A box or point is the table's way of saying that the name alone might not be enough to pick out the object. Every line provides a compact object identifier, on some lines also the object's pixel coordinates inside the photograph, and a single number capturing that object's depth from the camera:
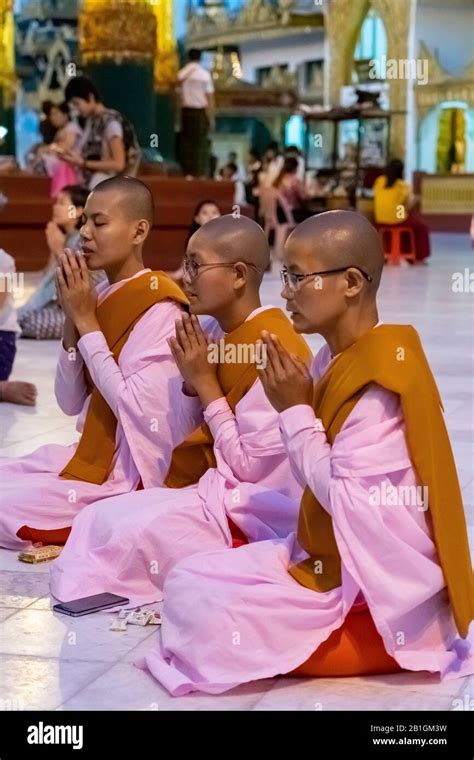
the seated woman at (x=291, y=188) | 18.27
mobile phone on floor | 3.90
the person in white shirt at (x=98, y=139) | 11.23
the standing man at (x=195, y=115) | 14.97
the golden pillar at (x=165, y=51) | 15.59
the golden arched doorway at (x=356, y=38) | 28.03
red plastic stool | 17.55
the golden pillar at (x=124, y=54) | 13.82
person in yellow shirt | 17.55
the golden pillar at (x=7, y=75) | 16.75
